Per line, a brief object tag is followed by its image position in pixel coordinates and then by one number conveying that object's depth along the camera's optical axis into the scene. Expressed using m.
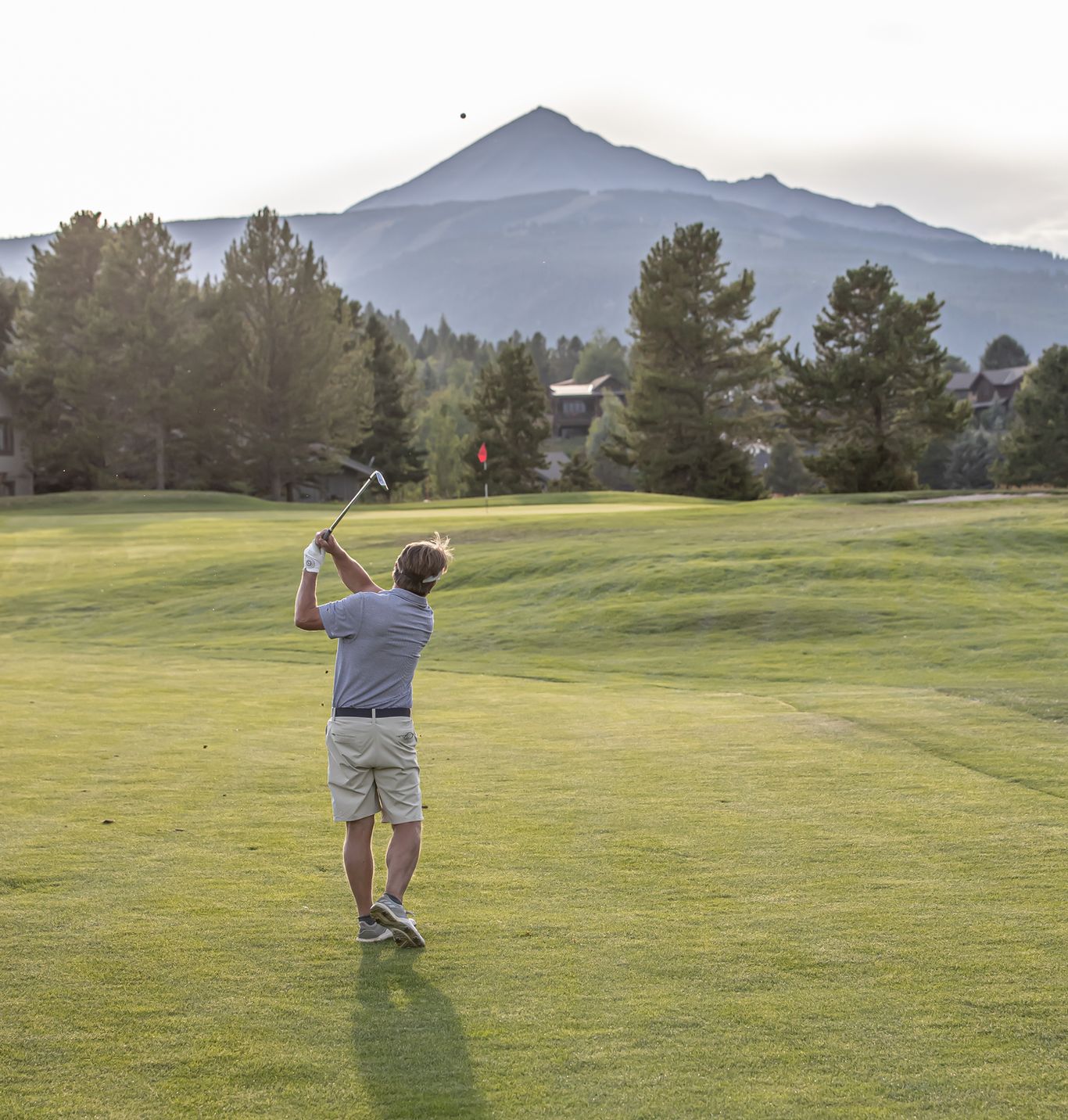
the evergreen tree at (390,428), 99.44
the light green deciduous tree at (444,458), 113.06
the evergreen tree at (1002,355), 183.38
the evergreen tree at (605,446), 86.88
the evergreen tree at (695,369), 80.00
